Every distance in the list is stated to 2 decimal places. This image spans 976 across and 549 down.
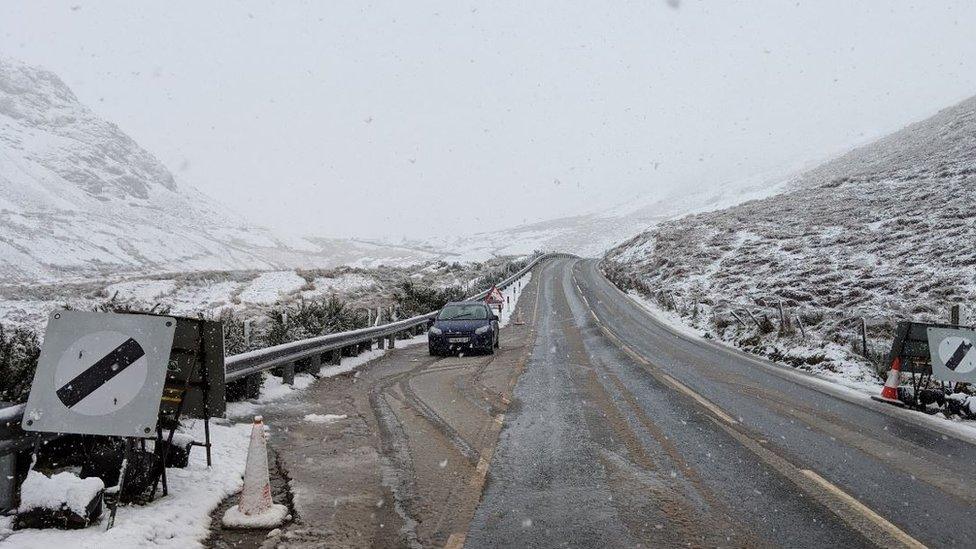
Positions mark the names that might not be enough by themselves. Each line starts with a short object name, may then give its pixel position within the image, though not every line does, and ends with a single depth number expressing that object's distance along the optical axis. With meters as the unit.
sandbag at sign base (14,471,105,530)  3.78
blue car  15.54
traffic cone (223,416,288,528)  4.41
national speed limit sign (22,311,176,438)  3.98
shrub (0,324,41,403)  5.67
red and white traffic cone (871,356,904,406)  10.07
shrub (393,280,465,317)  23.94
